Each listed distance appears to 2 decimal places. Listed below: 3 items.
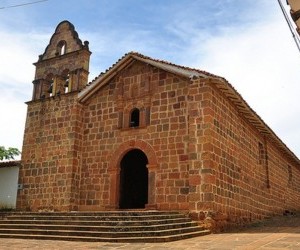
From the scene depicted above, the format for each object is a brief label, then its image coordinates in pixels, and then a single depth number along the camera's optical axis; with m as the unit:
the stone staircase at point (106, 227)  8.37
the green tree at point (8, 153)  19.09
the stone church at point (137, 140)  11.19
